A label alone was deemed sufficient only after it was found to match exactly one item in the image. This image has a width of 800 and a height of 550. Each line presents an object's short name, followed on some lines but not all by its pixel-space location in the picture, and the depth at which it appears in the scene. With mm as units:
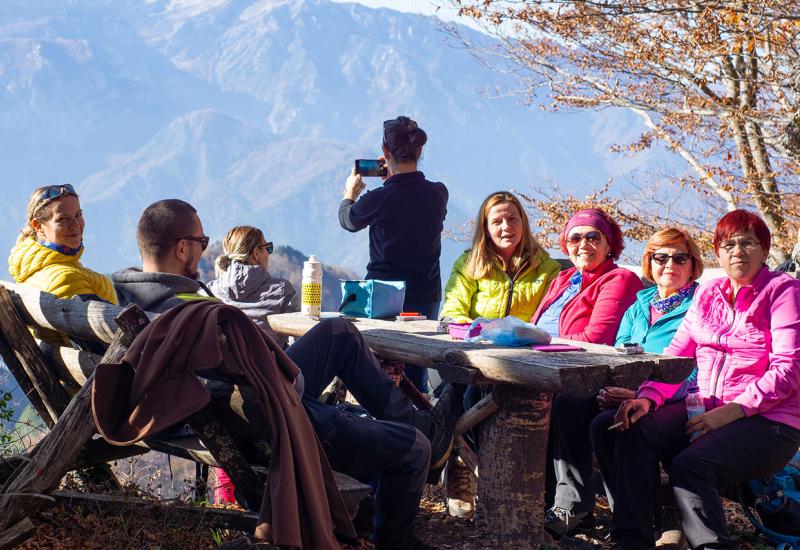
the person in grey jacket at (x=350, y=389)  3326
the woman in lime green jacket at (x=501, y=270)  4840
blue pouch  4836
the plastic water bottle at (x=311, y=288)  4504
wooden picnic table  3447
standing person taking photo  5305
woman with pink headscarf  4055
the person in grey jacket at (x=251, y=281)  5484
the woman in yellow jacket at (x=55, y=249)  4531
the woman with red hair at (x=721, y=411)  3539
